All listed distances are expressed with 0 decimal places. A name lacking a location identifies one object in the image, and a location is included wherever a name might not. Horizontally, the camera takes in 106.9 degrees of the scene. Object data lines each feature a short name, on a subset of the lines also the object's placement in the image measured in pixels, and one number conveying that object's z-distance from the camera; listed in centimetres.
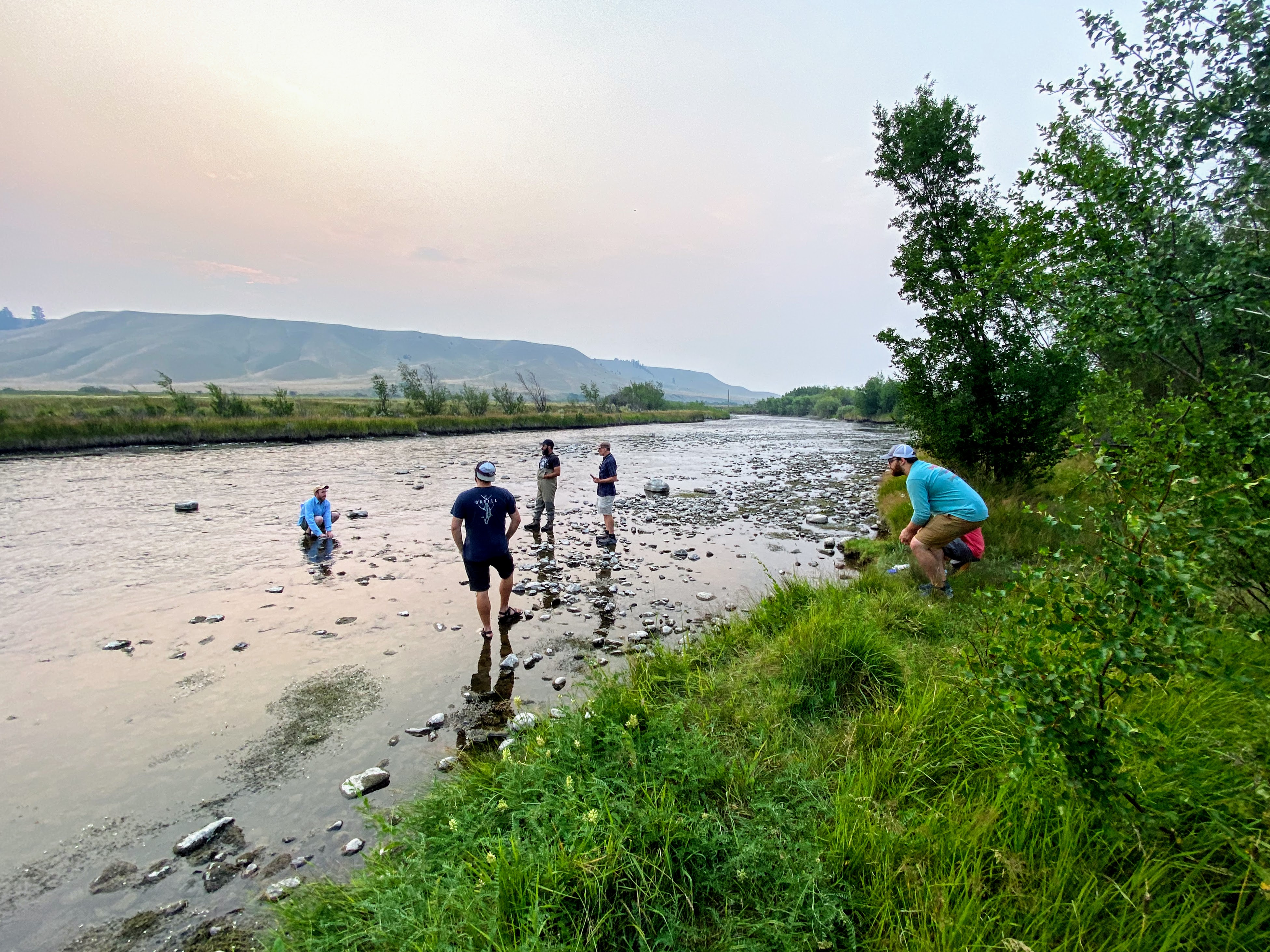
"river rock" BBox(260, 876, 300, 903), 376
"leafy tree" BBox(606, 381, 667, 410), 11025
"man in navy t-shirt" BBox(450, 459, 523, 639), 804
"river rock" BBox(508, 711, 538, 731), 525
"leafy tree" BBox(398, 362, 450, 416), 6053
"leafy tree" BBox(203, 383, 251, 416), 4394
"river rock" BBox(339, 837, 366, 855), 425
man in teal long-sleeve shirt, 768
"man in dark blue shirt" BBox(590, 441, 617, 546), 1325
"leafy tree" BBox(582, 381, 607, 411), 8944
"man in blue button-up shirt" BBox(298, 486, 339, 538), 1359
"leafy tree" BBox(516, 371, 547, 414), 7350
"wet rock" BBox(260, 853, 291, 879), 405
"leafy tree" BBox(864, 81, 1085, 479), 1198
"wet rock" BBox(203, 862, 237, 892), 396
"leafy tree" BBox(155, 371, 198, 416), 4238
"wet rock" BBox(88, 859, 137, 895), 395
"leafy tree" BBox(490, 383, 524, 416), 6706
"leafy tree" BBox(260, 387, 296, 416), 4672
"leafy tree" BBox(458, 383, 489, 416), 6331
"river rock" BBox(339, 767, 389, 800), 486
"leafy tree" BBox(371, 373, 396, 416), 5588
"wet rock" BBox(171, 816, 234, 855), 429
